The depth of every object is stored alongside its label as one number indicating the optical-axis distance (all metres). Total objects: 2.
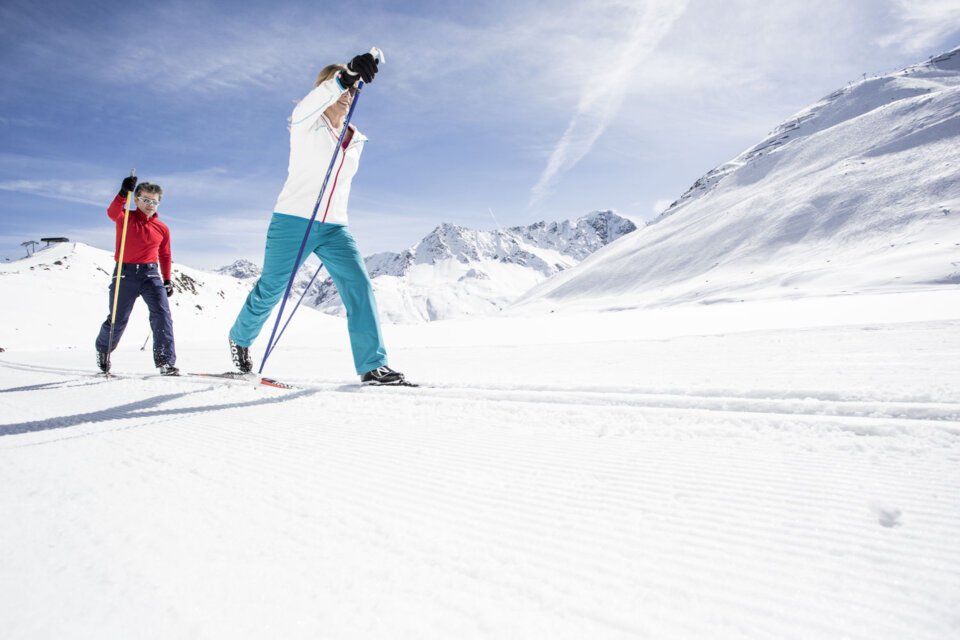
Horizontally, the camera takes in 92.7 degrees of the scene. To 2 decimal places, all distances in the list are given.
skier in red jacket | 4.48
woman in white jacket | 3.31
